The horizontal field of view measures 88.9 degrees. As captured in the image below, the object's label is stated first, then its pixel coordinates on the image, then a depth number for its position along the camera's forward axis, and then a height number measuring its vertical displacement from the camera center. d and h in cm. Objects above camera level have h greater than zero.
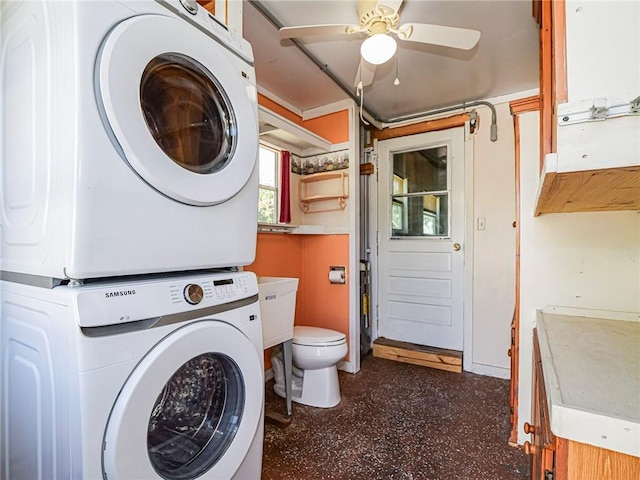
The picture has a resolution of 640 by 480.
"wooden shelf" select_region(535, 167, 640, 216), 66 +13
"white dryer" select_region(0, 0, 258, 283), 75 +28
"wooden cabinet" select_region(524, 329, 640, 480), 52 -37
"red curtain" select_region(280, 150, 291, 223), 260 +44
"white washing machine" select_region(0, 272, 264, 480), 73 -36
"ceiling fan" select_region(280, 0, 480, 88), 151 +101
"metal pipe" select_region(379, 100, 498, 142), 274 +119
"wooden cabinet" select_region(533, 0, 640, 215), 59 +27
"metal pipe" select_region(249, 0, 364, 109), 169 +121
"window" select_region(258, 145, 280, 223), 270 +47
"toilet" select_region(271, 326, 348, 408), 213 -82
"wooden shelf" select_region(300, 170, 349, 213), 275 +43
